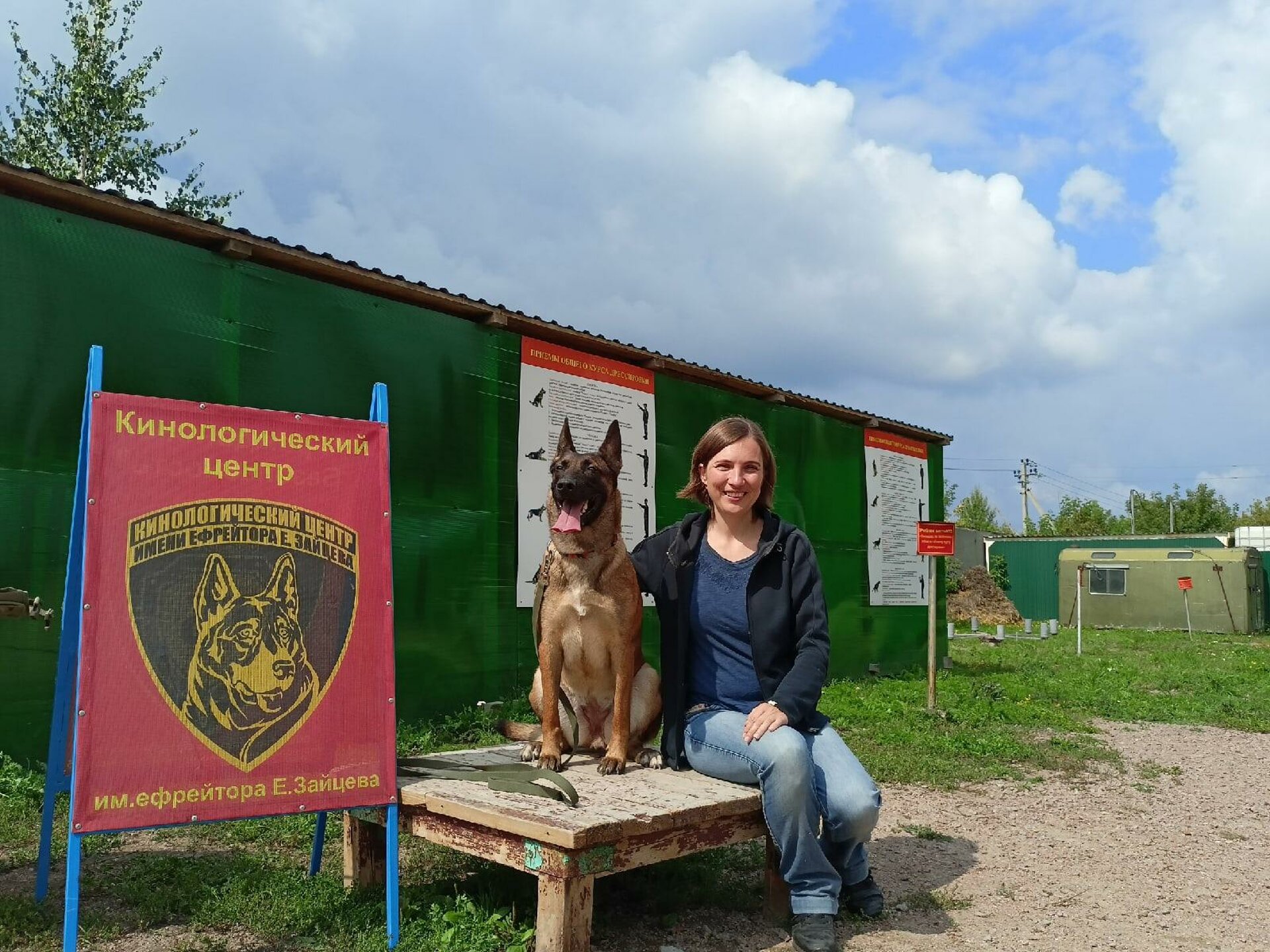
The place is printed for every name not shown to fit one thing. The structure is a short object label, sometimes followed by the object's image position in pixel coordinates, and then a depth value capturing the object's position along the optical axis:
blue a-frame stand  2.88
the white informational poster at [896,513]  12.76
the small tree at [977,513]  65.94
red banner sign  2.81
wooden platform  2.85
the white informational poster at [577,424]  7.95
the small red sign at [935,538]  9.43
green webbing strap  3.22
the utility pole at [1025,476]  72.69
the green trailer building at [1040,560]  31.83
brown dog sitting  3.66
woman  3.33
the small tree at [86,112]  19.30
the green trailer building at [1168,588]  25.02
